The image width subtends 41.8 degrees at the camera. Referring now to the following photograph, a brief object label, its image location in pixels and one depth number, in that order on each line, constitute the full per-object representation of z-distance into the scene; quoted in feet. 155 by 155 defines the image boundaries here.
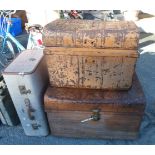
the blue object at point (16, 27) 14.90
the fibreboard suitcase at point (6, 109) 5.96
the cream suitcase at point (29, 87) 4.93
